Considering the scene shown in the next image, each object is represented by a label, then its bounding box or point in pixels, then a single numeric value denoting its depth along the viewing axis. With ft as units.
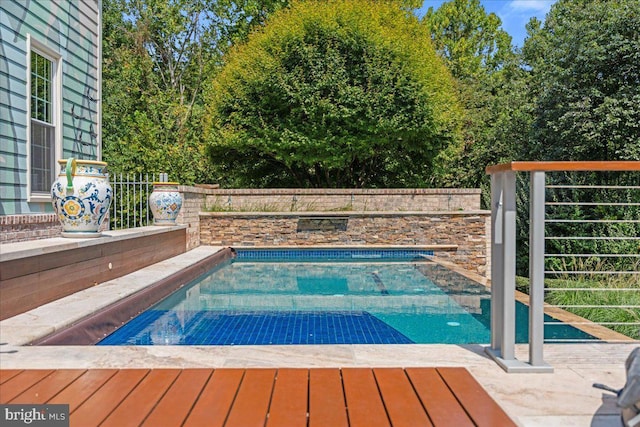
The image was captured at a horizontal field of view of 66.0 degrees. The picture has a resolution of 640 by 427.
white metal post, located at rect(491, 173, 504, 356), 9.01
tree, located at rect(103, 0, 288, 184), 55.16
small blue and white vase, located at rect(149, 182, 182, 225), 27.89
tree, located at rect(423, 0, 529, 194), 51.60
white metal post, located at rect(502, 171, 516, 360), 8.80
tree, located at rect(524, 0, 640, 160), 37.50
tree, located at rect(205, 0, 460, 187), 40.45
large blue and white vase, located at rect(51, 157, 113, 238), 16.83
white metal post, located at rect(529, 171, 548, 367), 8.55
